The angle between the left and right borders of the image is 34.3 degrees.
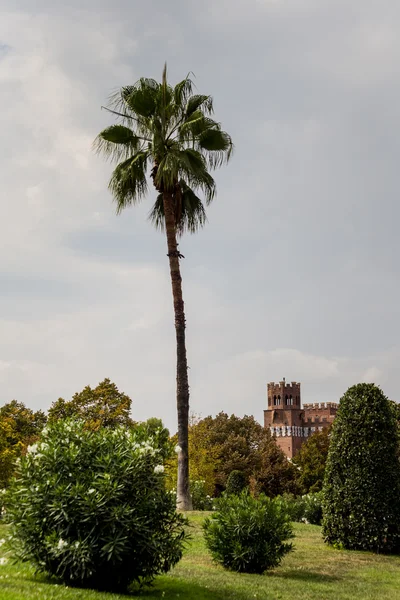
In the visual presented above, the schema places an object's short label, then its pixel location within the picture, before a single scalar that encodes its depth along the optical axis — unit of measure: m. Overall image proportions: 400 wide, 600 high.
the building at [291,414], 132.12
